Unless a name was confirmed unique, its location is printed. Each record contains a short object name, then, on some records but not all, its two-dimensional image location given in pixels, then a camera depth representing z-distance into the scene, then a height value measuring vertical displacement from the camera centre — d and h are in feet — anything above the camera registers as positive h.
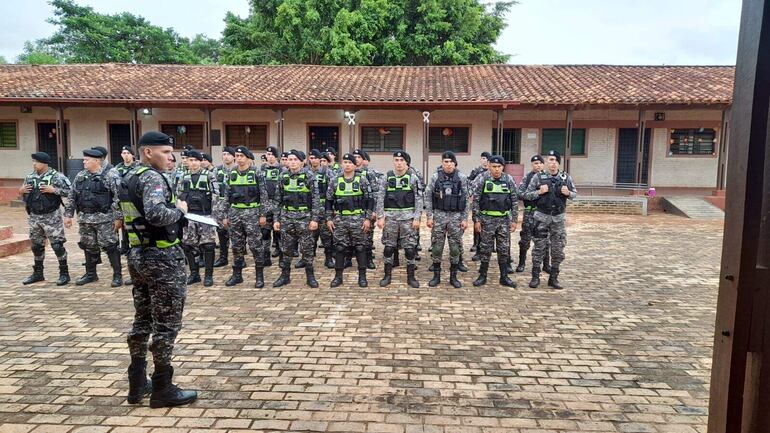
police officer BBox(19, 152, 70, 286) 22.47 -2.64
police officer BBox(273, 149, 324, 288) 22.53 -2.52
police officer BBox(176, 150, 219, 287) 23.11 -2.47
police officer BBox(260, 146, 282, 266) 25.53 -1.66
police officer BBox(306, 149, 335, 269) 26.61 -2.26
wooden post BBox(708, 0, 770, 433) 4.32 -0.67
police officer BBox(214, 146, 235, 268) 25.68 -1.62
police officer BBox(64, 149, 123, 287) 22.17 -2.58
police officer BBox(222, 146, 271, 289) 22.68 -2.42
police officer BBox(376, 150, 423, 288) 22.76 -2.48
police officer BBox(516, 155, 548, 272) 24.54 -2.72
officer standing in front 11.27 -2.63
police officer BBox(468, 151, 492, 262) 28.75 -0.73
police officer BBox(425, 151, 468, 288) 22.76 -2.37
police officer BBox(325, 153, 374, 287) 22.74 -2.63
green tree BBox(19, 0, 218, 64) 97.86 +24.05
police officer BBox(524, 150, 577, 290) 22.53 -2.32
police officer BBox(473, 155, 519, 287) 22.84 -2.52
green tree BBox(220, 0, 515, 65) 78.48 +21.22
